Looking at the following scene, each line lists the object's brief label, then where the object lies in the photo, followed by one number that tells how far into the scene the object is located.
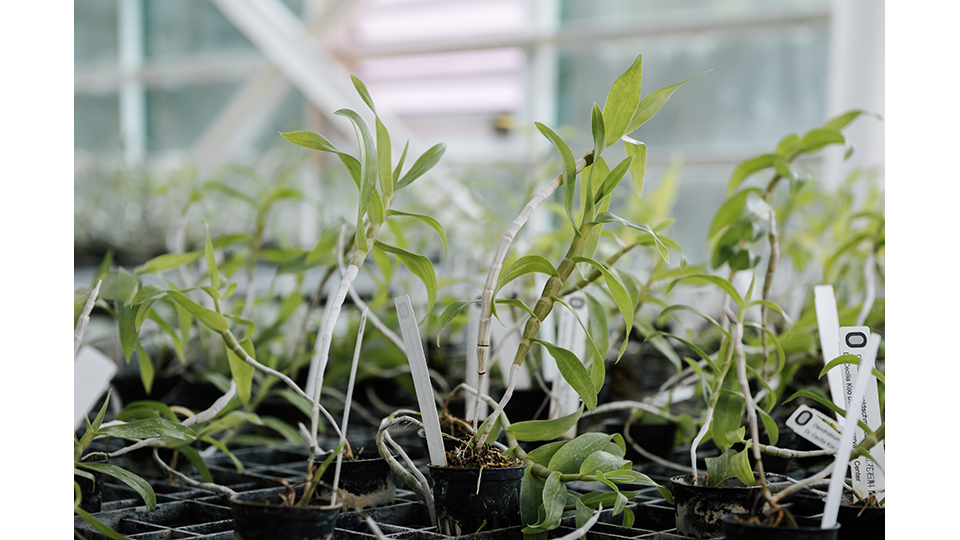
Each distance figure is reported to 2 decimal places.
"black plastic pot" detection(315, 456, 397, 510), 0.65
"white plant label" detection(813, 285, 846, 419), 0.63
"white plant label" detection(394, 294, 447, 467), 0.57
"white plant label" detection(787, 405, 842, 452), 0.62
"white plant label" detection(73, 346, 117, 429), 0.77
